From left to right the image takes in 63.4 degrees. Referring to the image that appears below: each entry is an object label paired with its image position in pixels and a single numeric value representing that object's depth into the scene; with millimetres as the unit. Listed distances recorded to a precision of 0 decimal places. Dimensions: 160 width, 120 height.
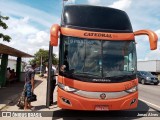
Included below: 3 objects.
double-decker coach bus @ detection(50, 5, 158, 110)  4045
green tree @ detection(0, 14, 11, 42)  11108
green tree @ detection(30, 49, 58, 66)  48133
